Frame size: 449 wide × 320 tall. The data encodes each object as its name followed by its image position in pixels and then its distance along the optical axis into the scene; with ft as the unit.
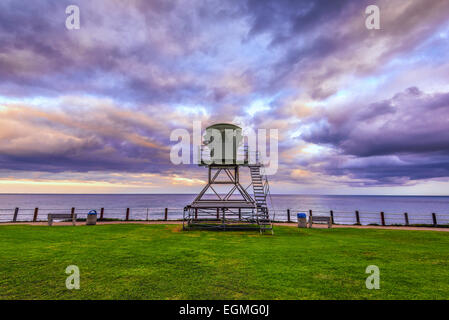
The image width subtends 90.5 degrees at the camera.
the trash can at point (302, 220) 63.57
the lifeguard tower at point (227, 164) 59.00
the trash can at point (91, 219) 64.03
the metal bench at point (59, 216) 60.44
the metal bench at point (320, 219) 62.59
